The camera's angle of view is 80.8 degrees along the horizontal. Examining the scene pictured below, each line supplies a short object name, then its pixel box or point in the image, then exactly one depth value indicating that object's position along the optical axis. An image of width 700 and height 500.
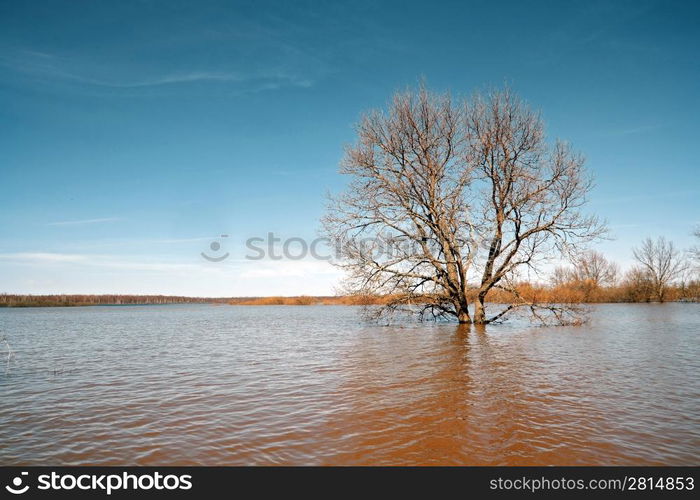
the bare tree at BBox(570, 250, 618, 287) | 51.34
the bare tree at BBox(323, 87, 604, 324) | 18.31
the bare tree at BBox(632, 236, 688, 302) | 55.34
